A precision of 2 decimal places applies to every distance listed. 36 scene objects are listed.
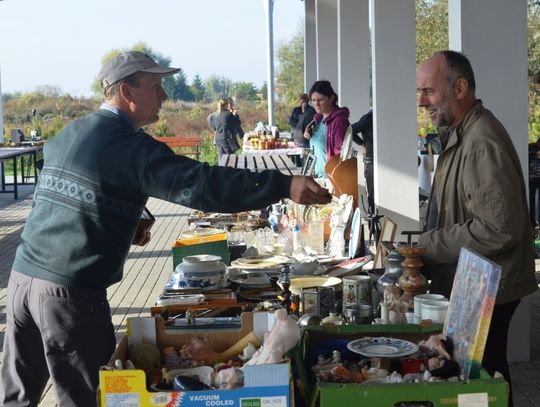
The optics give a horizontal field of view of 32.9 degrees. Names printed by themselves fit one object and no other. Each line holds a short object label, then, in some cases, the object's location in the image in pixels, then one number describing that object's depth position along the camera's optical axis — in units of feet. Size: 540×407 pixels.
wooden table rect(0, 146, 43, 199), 48.73
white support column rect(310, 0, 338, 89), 57.26
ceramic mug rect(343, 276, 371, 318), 11.93
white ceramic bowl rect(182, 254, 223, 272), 14.11
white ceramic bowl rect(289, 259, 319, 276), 14.61
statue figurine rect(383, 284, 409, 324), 10.64
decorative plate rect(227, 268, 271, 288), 14.19
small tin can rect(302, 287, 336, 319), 11.76
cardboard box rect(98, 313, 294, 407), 7.34
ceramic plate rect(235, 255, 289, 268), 16.06
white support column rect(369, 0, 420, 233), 28.53
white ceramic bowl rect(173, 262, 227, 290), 13.92
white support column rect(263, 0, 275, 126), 80.89
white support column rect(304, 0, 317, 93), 72.54
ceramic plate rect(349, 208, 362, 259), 16.22
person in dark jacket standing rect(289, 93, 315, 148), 52.11
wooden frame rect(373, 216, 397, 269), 13.92
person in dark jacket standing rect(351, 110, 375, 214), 35.53
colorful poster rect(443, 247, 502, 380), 7.68
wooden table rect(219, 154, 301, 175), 39.35
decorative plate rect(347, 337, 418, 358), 8.41
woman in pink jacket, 29.66
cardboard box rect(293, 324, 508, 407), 7.22
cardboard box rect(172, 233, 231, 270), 15.81
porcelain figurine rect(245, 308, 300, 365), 8.00
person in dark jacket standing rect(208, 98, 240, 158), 60.64
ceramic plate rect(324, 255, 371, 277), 14.69
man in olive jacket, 10.66
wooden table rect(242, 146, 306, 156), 53.36
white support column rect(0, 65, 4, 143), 62.34
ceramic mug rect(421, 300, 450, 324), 9.91
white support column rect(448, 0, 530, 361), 17.53
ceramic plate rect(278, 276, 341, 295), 13.21
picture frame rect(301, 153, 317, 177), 30.40
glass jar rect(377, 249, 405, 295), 11.43
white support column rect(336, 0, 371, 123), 42.91
